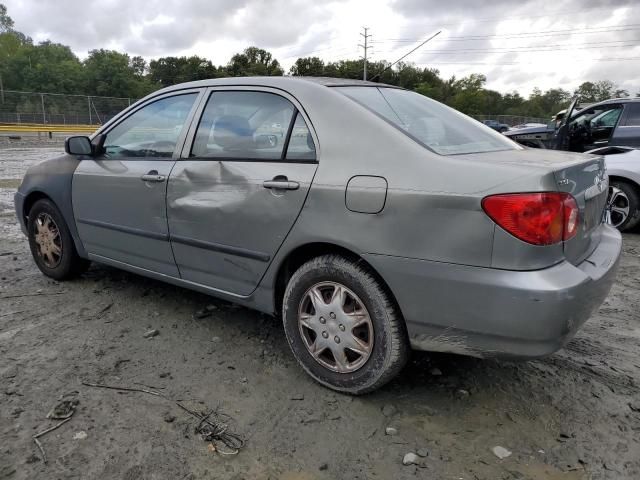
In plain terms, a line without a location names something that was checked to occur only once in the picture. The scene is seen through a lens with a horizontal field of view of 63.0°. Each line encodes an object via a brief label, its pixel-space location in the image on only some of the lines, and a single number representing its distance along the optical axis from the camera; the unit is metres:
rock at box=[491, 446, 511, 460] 2.21
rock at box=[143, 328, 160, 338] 3.40
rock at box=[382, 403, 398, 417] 2.53
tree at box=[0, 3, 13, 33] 94.00
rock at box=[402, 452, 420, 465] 2.18
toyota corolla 2.14
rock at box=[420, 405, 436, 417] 2.53
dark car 7.56
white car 6.37
